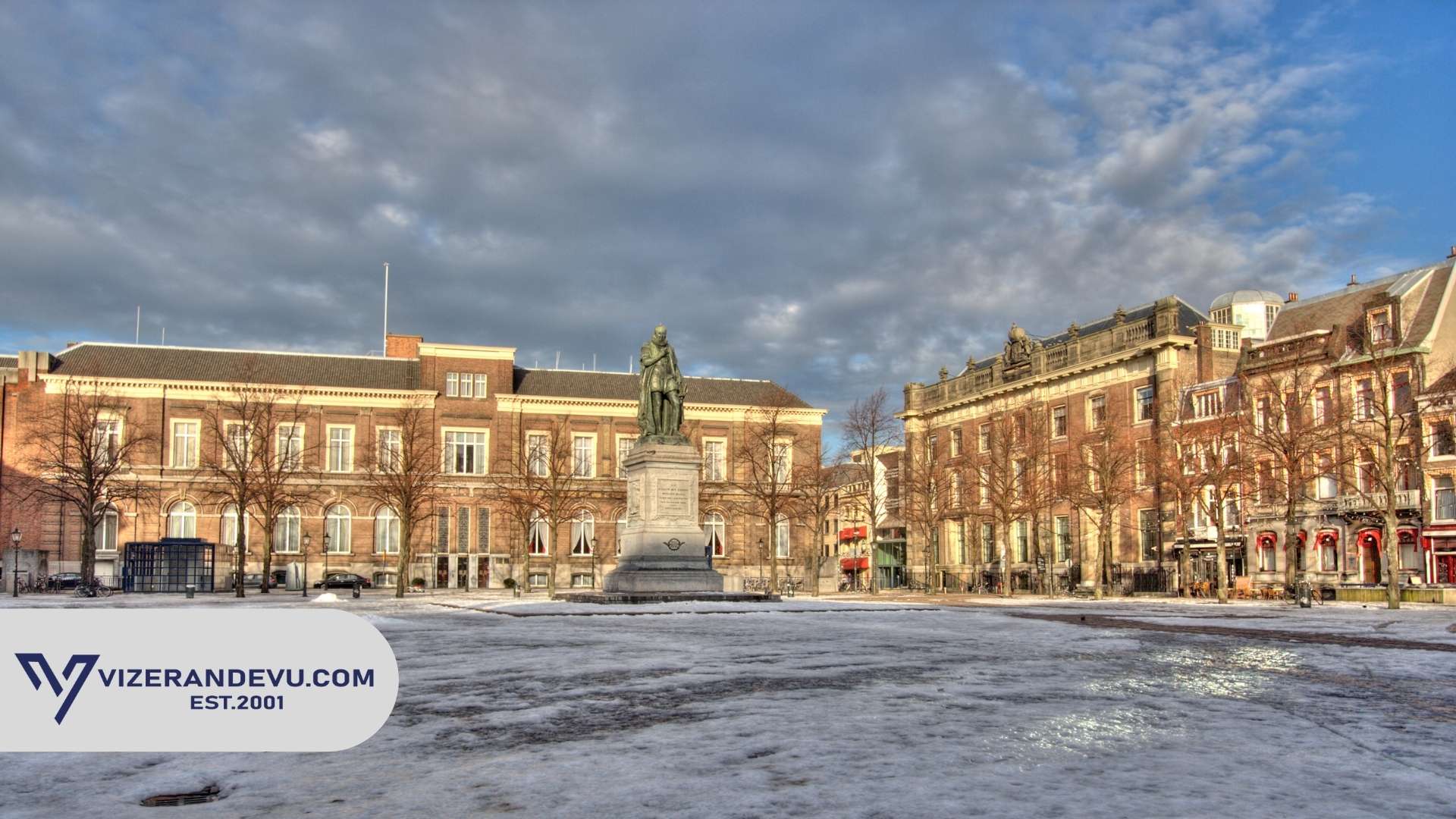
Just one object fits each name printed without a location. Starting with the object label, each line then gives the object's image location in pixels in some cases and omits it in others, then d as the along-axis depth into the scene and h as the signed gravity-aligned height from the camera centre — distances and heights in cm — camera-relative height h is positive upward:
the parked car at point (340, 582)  6556 -392
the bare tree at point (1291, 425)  4294 +343
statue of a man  3195 +347
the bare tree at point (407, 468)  5544 +269
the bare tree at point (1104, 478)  5175 +162
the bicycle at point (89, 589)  4834 -321
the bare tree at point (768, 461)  6225 +325
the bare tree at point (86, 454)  5262 +346
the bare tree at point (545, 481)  6016 +199
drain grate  646 -166
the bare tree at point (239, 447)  5741 +391
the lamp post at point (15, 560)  5484 -236
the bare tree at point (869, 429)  5856 +441
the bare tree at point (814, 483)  5919 +161
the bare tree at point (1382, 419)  4391 +368
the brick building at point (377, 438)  6725 +471
